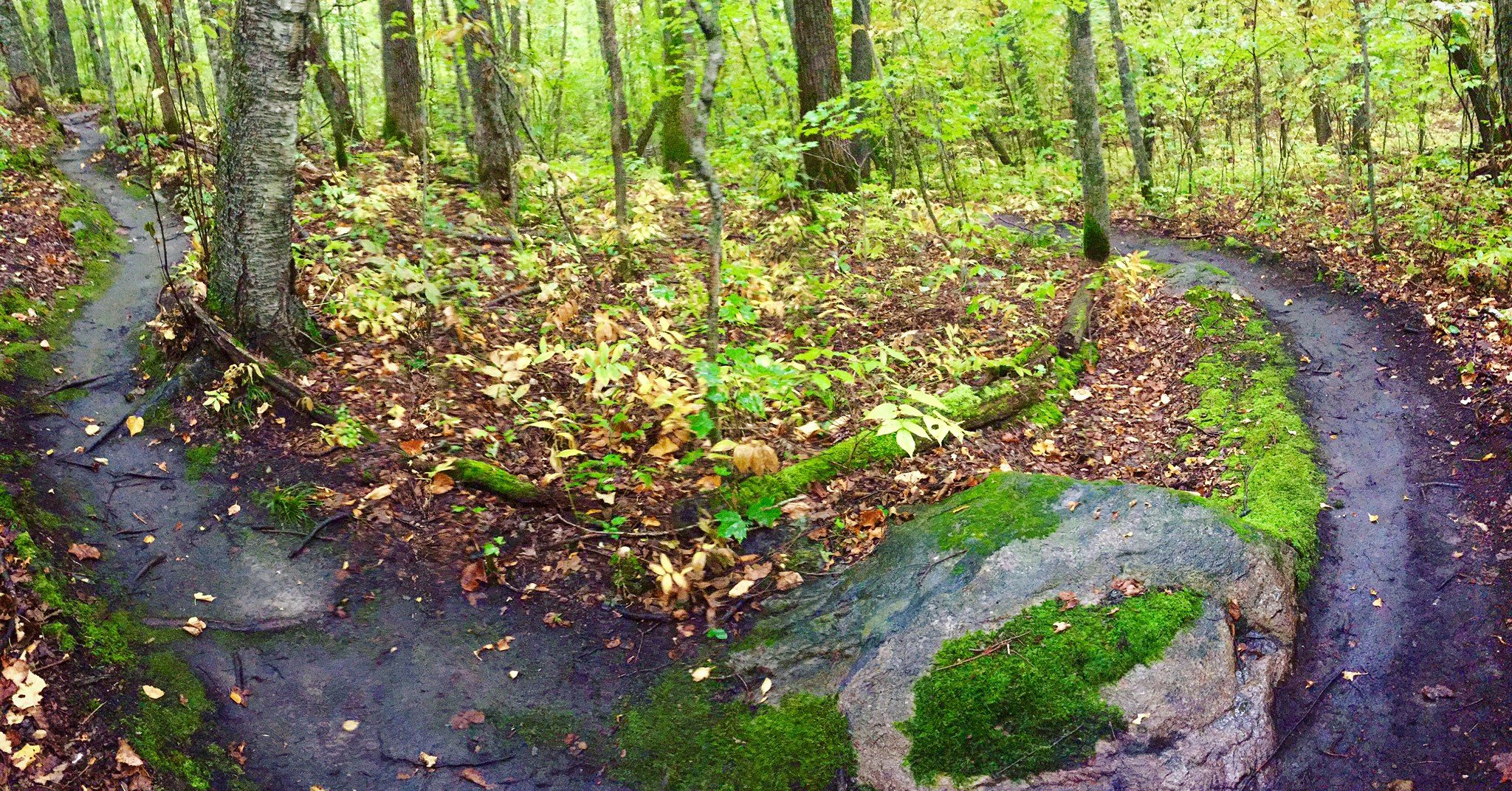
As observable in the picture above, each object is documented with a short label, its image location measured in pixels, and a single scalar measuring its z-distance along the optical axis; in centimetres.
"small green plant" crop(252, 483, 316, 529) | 542
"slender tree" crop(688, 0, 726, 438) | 525
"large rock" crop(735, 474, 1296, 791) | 393
